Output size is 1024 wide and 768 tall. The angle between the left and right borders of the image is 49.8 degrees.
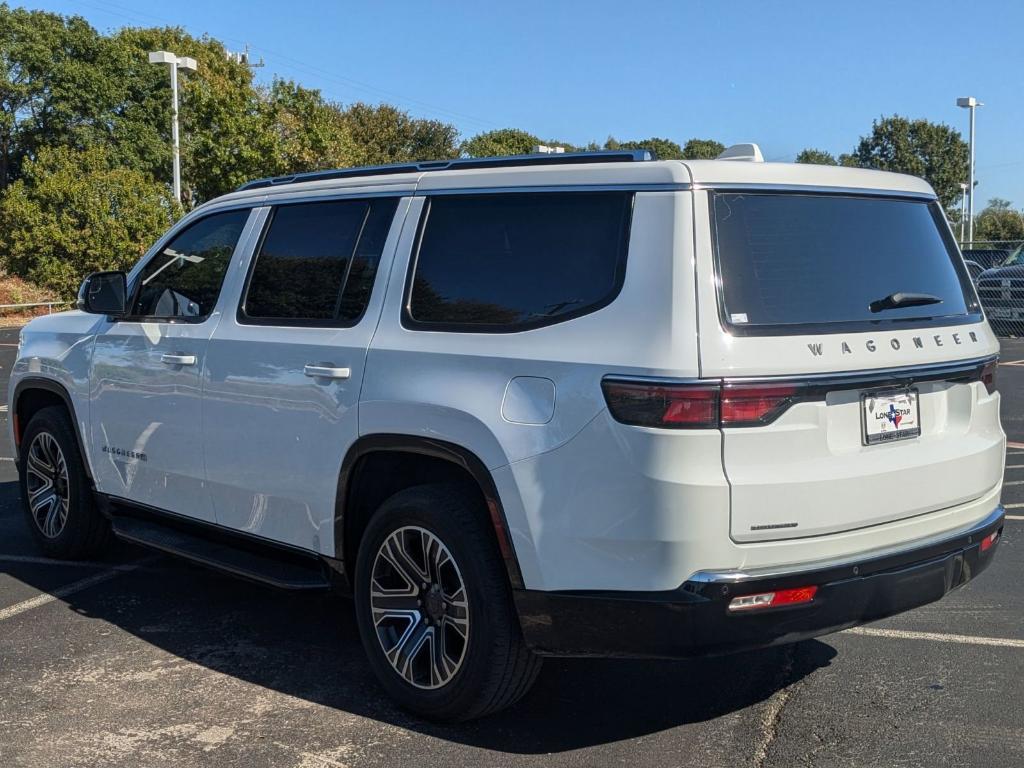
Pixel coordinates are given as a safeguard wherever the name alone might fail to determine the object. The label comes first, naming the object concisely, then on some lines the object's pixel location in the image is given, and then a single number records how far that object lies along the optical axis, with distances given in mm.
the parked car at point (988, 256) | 26502
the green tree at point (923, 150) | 63812
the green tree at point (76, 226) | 35906
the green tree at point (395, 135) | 58231
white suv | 3355
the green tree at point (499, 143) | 72125
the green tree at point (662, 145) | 79312
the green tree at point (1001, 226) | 53875
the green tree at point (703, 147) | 85688
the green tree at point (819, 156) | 63125
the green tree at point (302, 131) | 30578
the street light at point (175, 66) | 29020
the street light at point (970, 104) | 38688
